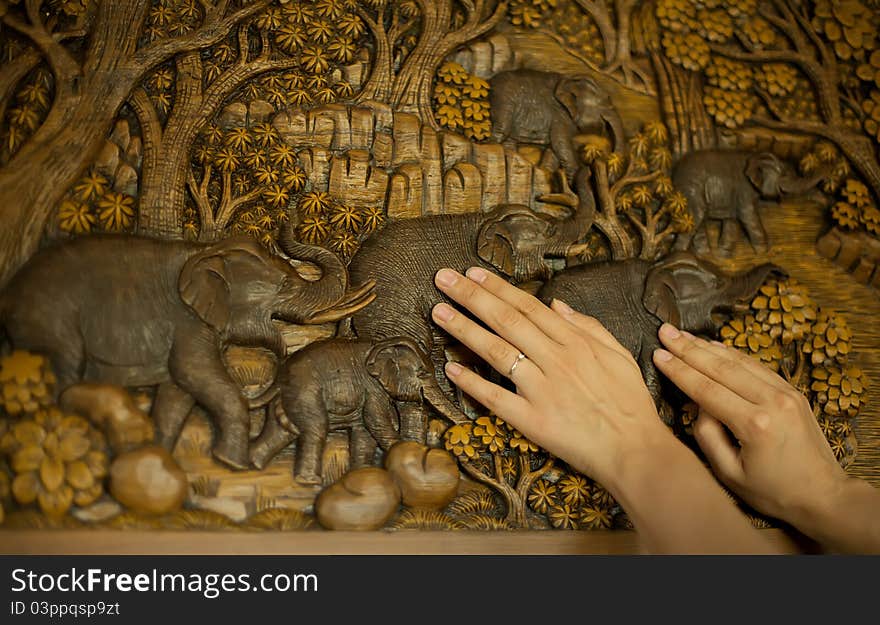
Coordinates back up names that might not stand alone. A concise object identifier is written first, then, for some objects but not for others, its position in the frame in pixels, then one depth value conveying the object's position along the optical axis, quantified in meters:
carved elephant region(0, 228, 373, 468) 1.14
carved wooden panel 1.16
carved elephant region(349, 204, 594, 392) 1.28
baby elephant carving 1.19
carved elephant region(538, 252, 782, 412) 1.33
